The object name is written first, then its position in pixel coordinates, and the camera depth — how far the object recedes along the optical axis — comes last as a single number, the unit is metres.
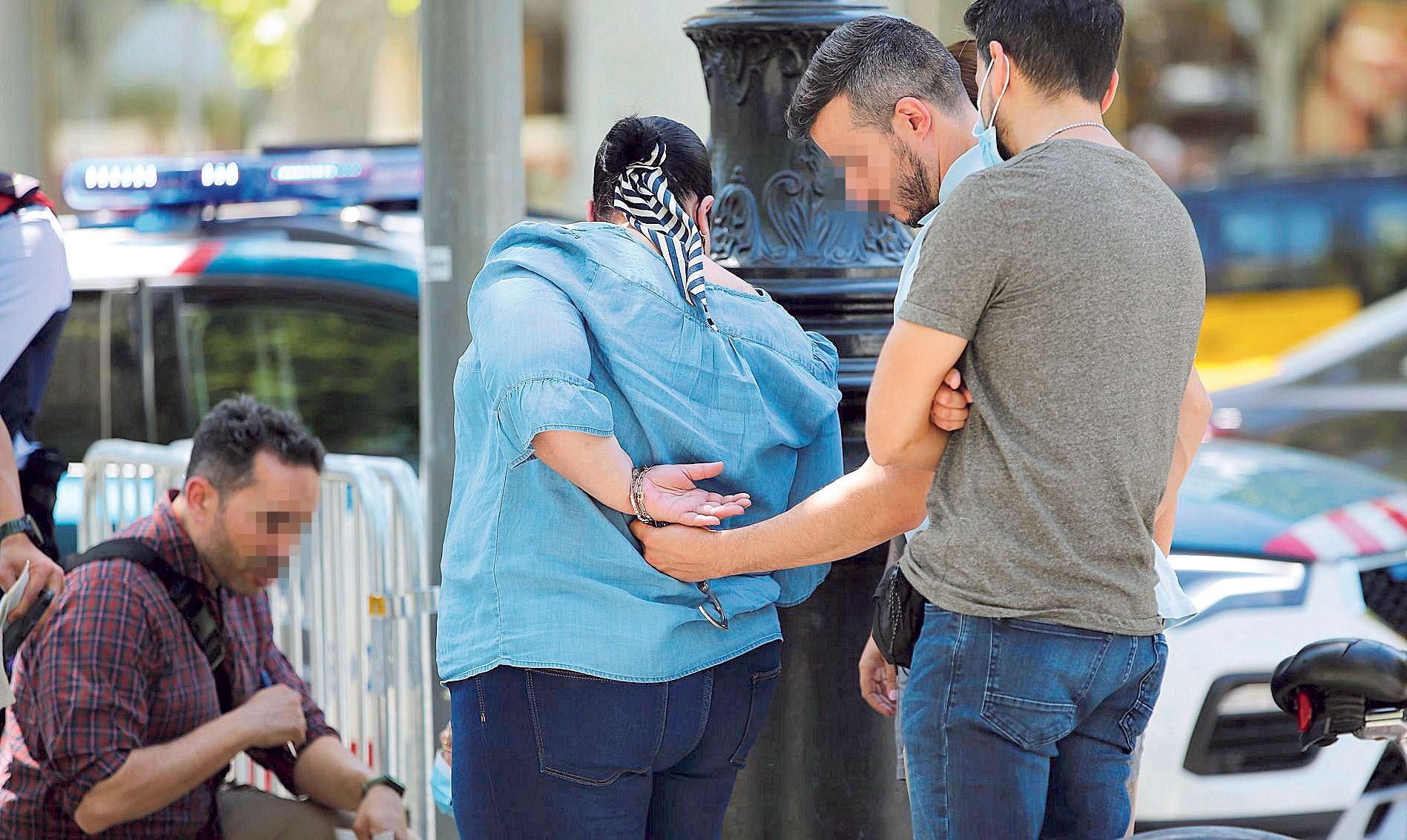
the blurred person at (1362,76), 36.84
